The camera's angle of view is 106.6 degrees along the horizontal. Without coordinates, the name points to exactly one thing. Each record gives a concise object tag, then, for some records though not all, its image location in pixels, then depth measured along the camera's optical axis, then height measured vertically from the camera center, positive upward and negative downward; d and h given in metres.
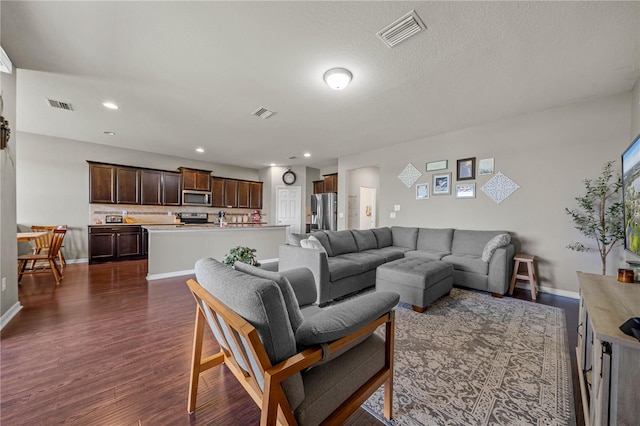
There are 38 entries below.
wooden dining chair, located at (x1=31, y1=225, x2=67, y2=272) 3.94 -0.56
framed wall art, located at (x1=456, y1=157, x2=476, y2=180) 4.15 +0.77
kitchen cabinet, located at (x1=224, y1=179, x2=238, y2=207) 7.30 +0.53
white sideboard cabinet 0.79 -0.53
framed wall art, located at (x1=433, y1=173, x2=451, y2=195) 4.44 +0.55
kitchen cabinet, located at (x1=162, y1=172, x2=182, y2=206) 6.17 +0.54
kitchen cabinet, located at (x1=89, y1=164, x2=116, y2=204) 5.23 +0.55
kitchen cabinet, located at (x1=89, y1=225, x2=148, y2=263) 5.09 -0.77
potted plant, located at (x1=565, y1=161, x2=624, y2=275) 2.83 +0.01
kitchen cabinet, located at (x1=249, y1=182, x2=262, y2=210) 7.82 +0.49
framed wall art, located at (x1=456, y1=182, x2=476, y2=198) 4.15 +0.40
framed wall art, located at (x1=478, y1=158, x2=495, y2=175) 3.95 +0.78
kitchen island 4.04 -0.68
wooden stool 3.21 -0.82
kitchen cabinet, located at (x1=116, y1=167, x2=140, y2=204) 5.52 +0.55
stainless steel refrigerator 6.91 -0.01
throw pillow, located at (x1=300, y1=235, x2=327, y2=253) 3.16 -0.45
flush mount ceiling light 2.43 +1.39
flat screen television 1.53 +0.12
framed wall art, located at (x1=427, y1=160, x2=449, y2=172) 4.46 +0.90
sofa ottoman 2.67 -0.81
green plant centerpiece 2.49 -0.49
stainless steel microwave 6.50 +0.32
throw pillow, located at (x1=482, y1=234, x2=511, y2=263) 3.29 -0.44
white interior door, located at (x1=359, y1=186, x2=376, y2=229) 7.45 +0.12
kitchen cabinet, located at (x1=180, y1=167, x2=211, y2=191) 6.44 +0.83
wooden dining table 3.32 -0.41
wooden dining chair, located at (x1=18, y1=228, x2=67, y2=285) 3.44 -0.72
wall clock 7.80 +1.09
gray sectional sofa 3.06 -0.69
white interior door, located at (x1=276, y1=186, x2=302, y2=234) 7.88 +0.14
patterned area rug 1.35 -1.13
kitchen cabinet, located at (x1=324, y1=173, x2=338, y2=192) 7.28 +0.89
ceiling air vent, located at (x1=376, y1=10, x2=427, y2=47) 1.79 +1.45
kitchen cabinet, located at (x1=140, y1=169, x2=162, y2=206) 5.82 +0.54
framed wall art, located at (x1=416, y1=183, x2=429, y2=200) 4.73 +0.42
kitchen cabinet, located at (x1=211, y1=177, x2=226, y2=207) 7.03 +0.53
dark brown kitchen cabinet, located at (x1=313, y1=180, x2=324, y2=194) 7.84 +0.81
